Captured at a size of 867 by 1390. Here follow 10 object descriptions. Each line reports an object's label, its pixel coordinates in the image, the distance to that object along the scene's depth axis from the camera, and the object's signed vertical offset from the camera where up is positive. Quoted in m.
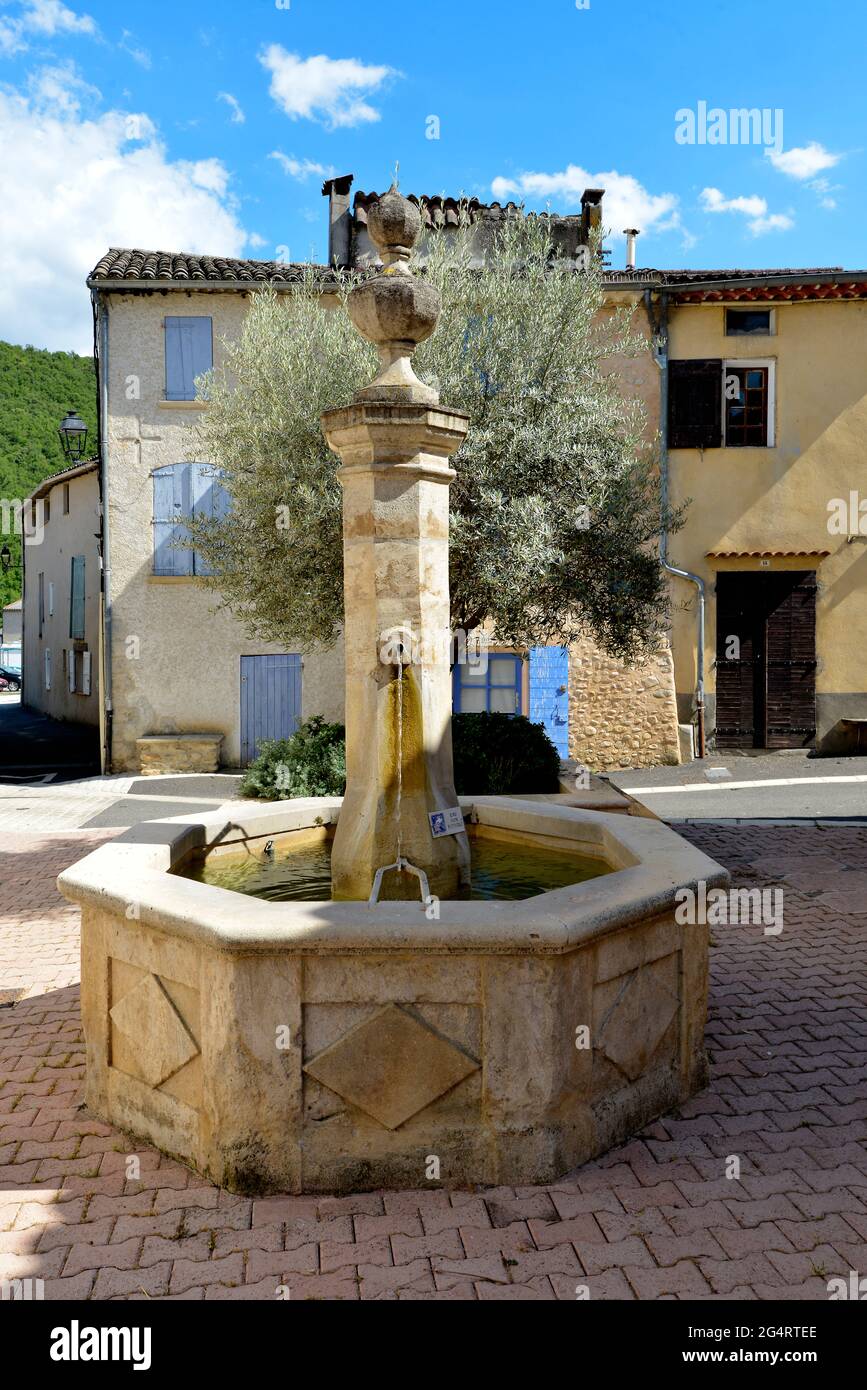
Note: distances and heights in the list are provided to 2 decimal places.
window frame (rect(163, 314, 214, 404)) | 16.52 +5.22
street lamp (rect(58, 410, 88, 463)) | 20.45 +4.36
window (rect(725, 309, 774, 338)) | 17.17 +5.37
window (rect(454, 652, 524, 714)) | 16.84 -0.49
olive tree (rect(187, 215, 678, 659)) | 11.34 +2.08
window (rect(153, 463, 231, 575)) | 16.56 +2.39
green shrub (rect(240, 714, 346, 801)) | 11.99 -1.31
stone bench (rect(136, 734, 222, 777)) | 16.45 -1.55
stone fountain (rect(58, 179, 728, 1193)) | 3.79 -1.28
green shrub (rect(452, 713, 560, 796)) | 10.50 -1.07
